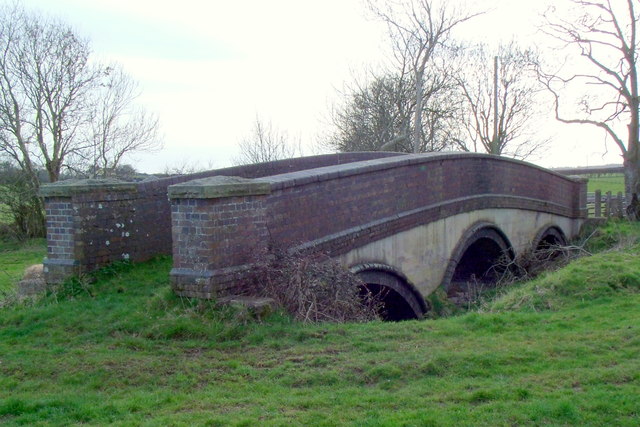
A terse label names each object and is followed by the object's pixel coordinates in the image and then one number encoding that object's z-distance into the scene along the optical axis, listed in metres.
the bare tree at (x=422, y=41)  23.60
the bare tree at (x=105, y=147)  24.56
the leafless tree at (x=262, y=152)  32.44
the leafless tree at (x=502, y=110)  34.78
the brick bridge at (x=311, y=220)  7.04
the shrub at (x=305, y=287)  7.11
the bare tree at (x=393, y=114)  28.58
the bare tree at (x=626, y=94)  21.00
